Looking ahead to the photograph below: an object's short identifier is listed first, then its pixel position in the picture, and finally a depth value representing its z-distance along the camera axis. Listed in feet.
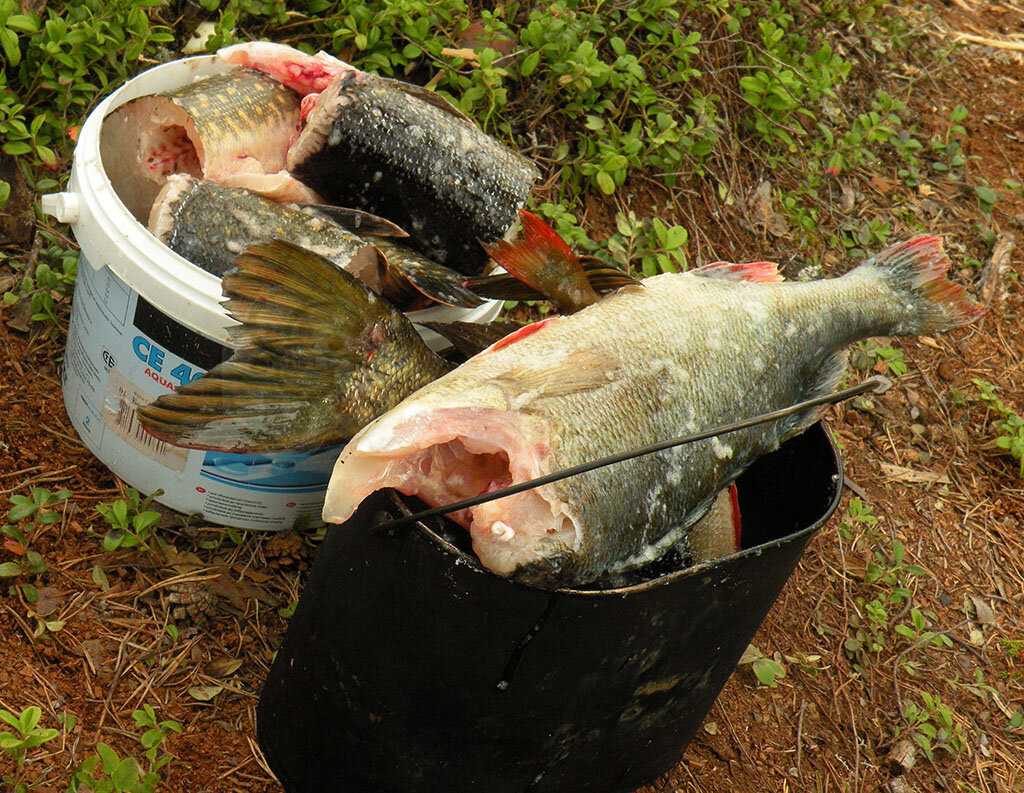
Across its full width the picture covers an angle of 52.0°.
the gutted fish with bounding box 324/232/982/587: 6.26
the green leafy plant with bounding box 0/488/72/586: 8.55
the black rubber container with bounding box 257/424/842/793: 6.47
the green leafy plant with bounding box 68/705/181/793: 7.13
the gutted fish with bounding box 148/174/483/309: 8.19
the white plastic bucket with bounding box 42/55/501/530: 7.93
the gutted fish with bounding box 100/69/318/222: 8.89
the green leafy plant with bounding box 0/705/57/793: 6.97
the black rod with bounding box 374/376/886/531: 5.77
